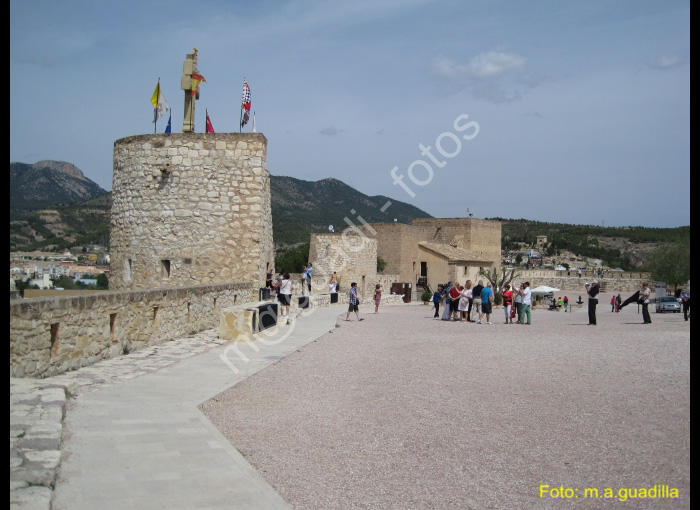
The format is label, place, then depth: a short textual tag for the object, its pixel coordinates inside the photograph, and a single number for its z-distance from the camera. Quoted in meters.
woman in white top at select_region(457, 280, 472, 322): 20.48
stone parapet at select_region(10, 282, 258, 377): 7.23
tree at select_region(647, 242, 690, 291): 58.81
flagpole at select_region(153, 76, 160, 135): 16.30
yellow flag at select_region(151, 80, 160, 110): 16.30
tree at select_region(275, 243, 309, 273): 40.50
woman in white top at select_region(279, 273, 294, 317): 16.45
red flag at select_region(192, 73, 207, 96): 15.97
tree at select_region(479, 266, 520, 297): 42.22
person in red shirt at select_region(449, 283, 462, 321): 20.65
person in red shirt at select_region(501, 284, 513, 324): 20.27
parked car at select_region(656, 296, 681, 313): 30.52
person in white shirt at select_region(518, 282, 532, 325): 20.19
